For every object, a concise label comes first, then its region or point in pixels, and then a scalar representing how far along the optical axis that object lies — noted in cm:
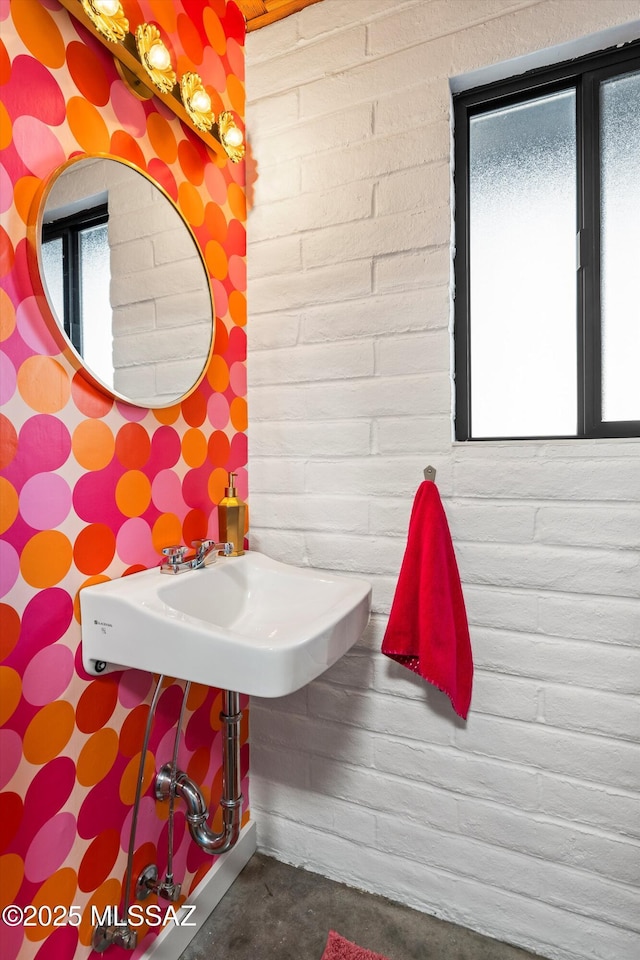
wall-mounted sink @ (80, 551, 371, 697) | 88
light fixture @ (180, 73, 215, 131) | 120
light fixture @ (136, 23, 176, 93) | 105
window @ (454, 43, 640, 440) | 122
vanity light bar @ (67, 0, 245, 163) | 97
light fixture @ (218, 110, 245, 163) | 132
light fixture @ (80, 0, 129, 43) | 95
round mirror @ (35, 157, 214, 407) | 95
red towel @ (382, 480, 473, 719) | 122
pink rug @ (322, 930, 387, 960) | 121
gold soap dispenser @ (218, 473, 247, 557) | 134
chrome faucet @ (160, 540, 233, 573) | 115
